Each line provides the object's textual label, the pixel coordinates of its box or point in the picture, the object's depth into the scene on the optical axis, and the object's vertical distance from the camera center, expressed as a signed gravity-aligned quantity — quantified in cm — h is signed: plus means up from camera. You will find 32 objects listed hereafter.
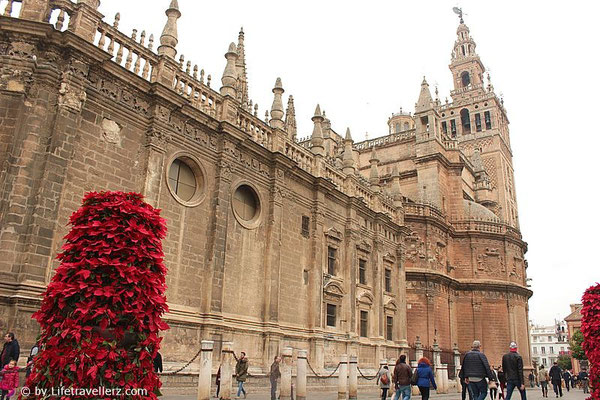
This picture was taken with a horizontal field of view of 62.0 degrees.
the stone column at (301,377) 1396 -59
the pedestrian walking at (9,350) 920 -13
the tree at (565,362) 9100 +61
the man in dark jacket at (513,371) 1099 -16
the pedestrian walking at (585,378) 2848 -68
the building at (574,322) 8524 +718
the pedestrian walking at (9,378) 869 -58
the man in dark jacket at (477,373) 1041 -21
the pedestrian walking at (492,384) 1114 -47
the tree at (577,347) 5106 +205
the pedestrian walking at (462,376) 1086 -31
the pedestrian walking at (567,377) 3358 -74
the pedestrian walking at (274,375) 1369 -57
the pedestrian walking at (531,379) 3924 -115
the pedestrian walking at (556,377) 2284 -52
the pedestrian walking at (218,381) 1332 -78
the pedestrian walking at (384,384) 1489 -74
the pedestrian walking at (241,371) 1381 -50
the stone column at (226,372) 1238 -48
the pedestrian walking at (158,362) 892 -23
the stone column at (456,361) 2806 +1
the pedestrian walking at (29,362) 963 -32
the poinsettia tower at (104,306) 561 +46
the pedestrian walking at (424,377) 1111 -37
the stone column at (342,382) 1527 -74
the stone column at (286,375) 1339 -54
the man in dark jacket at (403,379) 1151 -44
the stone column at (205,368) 1127 -37
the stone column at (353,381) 1605 -73
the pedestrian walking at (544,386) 2266 -95
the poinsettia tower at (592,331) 1081 +77
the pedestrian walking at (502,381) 1318 -47
